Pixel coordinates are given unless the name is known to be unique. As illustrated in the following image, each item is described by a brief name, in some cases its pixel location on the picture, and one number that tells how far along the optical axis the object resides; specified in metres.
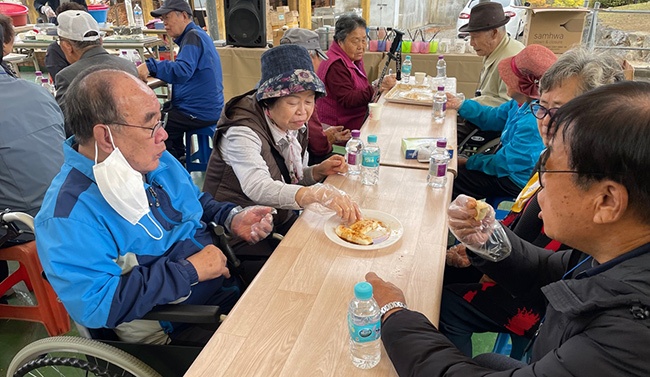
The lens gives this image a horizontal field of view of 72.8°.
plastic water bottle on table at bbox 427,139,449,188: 2.14
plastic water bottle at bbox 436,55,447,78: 4.63
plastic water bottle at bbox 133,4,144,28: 7.20
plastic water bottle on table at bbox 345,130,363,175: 2.28
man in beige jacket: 3.65
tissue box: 2.47
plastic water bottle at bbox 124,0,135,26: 7.09
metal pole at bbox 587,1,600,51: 5.39
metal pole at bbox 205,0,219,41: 6.12
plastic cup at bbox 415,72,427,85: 4.19
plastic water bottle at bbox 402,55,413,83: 4.36
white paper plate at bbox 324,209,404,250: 1.63
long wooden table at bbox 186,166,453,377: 1.13
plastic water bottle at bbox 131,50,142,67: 4.95
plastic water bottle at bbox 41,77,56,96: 4.05
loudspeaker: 5.15
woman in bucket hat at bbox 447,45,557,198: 2.48
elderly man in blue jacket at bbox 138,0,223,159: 3.99
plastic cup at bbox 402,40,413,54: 5.27
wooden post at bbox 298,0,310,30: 7.64
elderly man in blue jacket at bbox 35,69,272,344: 1.33
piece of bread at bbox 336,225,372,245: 1.64
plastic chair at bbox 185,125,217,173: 4.23
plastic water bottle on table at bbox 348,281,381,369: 1.10
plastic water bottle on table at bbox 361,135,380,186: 2.16
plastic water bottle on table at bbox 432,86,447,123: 3.21
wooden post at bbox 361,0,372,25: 8.51
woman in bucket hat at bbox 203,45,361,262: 2.01
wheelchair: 1.38
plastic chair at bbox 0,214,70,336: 2.14
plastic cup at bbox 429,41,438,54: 5.25
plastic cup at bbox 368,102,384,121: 3.16
